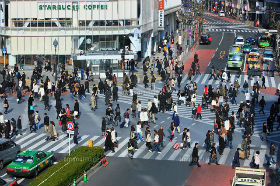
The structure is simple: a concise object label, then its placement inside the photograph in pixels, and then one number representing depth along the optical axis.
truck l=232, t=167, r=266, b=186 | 31.45
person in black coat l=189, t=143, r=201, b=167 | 36.66
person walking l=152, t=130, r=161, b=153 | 40.08
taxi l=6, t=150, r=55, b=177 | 34.22
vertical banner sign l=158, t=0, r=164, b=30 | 91.26
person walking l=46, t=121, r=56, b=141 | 42.65
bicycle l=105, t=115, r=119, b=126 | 46.81
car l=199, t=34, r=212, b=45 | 94.44
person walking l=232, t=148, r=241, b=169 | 36.72
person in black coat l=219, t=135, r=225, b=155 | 39.34
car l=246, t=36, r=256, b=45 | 95.81
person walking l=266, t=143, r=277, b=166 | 37.84
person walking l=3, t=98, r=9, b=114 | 49.71
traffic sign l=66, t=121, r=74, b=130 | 37.69
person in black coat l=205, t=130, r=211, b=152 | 39.50
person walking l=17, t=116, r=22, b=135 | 43.79
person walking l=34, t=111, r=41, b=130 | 44.97
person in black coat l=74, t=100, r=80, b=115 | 48.25
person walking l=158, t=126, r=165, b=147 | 40.19
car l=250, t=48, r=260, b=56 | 77.12
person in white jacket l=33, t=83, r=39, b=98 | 55.27
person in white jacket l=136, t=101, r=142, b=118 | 48.75
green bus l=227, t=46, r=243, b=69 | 71.19
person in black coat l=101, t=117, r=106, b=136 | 43.22
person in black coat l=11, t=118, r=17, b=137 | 44.00
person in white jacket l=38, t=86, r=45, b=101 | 54.25
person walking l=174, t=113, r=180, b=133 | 44.06
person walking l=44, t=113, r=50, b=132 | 43.69
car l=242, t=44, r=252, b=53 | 84.56
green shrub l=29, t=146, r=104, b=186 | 31.84
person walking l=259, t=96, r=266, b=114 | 51.00
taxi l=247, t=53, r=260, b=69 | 72.18
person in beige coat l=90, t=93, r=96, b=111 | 51.16
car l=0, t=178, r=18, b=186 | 31.05
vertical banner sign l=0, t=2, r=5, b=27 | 73.81
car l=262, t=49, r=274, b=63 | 77.12
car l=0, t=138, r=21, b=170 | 36.59
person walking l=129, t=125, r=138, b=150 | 39.08
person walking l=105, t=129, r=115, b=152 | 39.94
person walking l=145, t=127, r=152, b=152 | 40.06
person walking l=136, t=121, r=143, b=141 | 42.36
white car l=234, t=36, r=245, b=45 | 91.12
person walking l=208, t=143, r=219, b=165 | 37.22
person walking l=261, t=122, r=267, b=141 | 42.84
